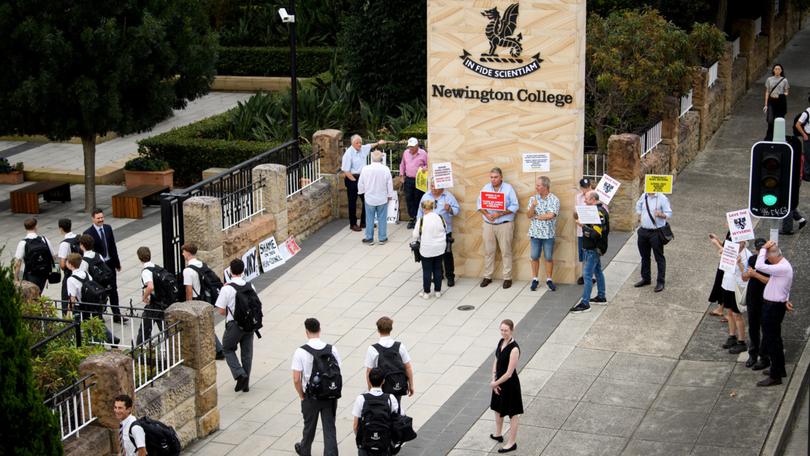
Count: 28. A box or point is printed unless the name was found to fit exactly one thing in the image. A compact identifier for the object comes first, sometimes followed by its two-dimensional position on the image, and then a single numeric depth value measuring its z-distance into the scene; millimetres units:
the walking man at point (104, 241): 17703
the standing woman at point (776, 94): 24562
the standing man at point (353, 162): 21422
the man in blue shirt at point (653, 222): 17906
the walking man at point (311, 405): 12906
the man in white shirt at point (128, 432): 11625
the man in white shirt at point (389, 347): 12953
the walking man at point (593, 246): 17297
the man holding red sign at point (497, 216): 18547
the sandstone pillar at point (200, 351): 14094
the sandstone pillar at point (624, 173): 20875
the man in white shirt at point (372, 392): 12289
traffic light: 13859
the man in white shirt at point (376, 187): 20625
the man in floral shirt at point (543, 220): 18219
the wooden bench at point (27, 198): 24484
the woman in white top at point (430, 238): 18016
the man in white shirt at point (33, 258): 17328
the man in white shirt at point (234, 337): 14844
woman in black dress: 13070
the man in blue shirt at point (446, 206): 18844
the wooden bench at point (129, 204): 23922
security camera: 22516
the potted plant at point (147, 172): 26156
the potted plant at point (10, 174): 27250
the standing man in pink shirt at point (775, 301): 14547
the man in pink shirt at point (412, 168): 20953
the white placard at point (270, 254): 19297
